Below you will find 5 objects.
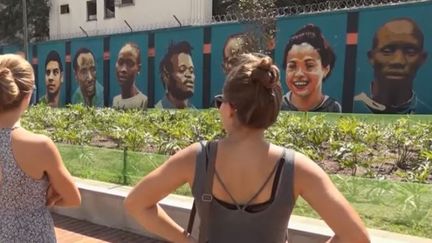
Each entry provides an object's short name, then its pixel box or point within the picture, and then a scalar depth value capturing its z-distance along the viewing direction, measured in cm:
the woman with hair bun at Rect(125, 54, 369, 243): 176
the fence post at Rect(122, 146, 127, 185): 624
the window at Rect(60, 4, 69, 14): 3353
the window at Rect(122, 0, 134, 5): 2985
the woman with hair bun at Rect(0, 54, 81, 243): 228
